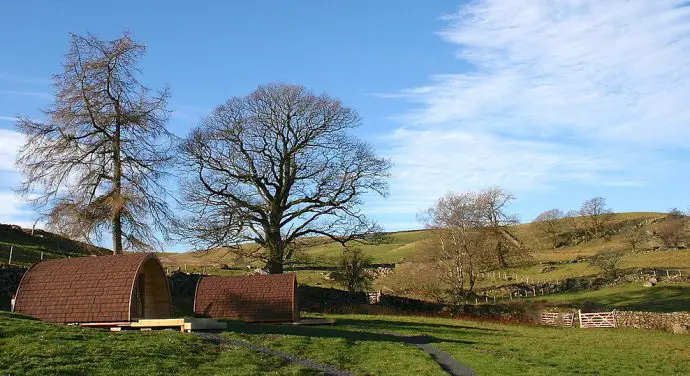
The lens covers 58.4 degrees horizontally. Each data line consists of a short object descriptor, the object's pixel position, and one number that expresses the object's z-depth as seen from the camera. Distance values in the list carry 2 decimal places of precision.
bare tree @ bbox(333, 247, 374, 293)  50.72
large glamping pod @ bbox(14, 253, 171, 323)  22.95
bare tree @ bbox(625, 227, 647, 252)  85.75
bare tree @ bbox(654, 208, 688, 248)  85.94
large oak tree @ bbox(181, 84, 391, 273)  42.22
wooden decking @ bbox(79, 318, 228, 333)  22.14
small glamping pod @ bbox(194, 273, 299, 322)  30.53
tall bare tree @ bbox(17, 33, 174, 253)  31.59
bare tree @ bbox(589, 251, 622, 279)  63.19
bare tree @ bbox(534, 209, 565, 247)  103.19
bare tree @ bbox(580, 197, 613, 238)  105.56
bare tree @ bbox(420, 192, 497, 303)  52.50
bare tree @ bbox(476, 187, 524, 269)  69.38
